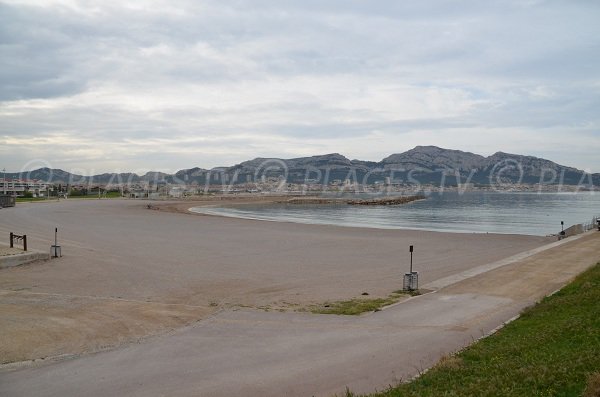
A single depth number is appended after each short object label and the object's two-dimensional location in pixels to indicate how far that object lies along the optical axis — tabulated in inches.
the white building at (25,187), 5160.4
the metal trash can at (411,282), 642.8
